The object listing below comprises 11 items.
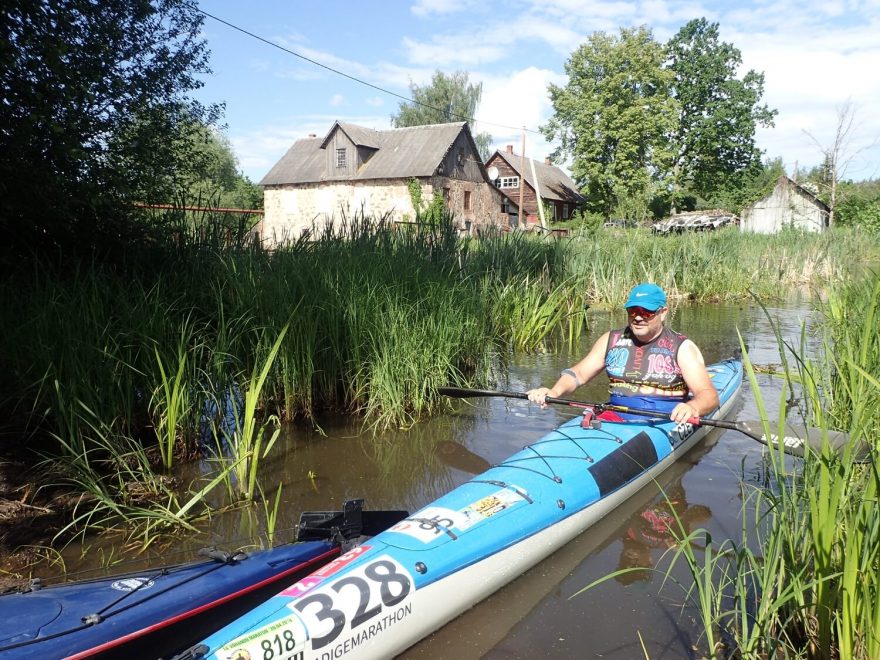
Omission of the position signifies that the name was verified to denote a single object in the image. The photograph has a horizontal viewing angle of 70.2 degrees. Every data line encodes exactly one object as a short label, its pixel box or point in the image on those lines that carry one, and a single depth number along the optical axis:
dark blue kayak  2.06
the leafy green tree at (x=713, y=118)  41.00
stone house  29.98
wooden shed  36.31
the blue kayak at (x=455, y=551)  2.25
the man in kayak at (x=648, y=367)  4.11
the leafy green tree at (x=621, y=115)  36.78
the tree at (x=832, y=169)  27.48
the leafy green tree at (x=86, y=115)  4.80
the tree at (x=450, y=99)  48.56
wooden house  41.22
